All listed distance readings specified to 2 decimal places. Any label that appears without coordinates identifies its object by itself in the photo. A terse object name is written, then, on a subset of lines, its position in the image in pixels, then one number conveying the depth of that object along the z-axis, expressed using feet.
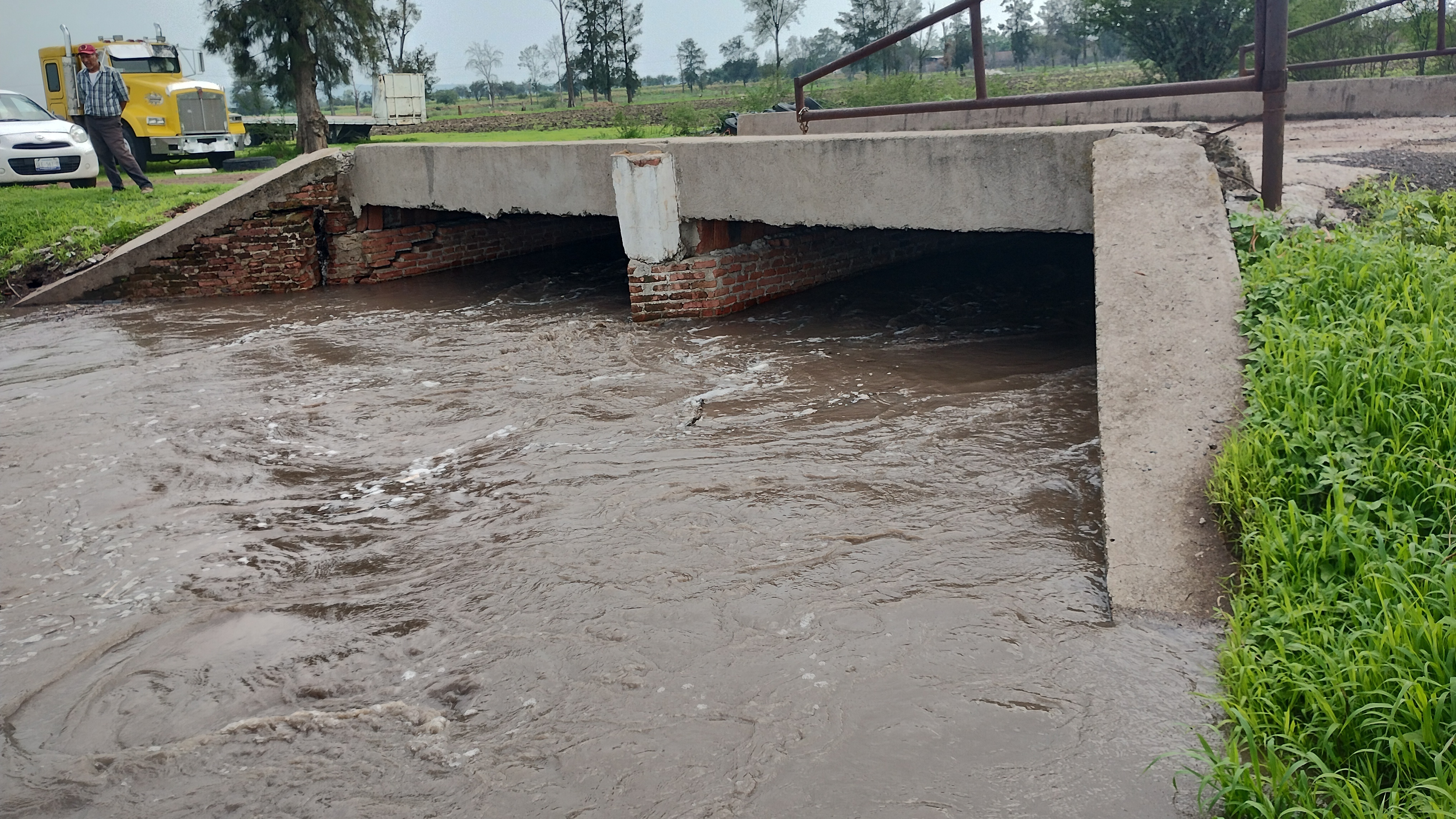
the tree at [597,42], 153.58
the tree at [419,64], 164.96
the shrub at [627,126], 66.49
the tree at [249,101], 151.53
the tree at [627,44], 154.10
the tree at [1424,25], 53.11
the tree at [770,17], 179.73
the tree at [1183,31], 60.90
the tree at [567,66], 162.50
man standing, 43.62
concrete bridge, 12.78
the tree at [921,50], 135.33
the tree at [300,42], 79.20
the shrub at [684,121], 64.49
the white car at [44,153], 46.03
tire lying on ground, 64.08
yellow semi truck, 64.80
